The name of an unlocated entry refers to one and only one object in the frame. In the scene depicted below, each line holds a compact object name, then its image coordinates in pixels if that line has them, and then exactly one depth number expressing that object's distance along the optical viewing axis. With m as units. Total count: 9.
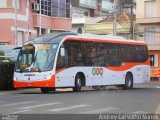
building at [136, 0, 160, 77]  66.75
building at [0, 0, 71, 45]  43.97
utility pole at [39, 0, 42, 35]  48.84
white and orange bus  26.69
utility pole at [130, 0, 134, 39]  64.82
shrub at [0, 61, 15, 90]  29.84
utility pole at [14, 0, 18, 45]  43.97
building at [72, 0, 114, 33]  71.94
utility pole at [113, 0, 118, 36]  46.03
